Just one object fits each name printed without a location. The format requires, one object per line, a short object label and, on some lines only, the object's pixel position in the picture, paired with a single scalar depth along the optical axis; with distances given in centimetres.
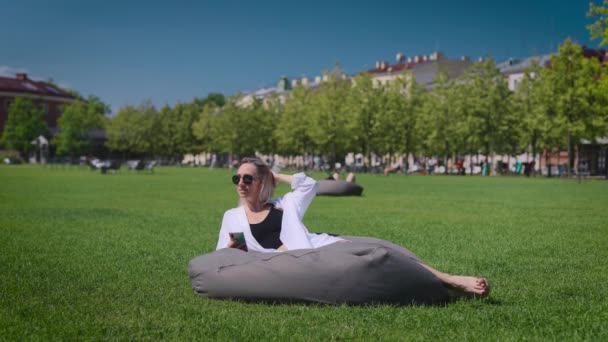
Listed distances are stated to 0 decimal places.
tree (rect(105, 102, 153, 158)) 11050
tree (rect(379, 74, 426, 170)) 6950
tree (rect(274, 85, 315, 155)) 7700
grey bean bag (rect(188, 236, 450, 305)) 663
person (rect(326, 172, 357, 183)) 2789
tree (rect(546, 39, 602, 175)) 5250
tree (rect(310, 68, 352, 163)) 7125
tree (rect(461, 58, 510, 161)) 6203
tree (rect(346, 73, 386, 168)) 6888
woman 725
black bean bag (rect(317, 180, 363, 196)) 2655
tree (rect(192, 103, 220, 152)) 10142
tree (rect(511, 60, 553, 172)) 5525
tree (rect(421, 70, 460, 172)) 6581
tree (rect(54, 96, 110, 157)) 9525
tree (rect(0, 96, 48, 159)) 10481
